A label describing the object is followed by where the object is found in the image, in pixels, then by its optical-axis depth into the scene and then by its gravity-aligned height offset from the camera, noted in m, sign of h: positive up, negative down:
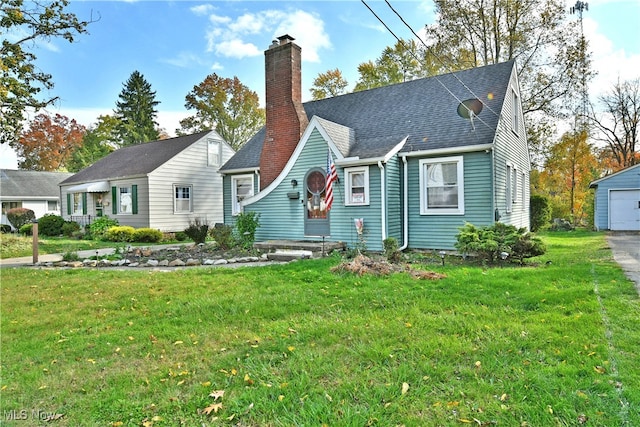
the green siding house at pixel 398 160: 10.30 +1.43
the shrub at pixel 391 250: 8.81 -0.99
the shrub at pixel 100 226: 18.30 -0.62
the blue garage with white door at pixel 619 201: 18.56 +0.22
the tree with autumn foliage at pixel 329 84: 29.16 +9.91
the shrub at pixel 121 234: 16.80 -0.93
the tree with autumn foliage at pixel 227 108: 34.25 +9.56
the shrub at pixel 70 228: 19.67 -0.76
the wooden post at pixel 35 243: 10.23 -0.79
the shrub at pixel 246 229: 11.80 -0.56
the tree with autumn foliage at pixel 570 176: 22.45 +1.88
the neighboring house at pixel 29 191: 27.83 +1.81
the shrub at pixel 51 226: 20.61 -0.63
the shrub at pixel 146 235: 16.77 -1.02
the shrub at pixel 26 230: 20.31 -0.82
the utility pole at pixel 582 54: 18.73 +8.10
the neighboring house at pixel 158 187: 18.86 +1.44
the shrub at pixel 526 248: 7.96 -0.89
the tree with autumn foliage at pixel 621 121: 28.36 +6.54
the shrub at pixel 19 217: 22.47 -0.11
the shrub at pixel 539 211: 17.52 -0.23
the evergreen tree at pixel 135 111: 39.69 +11.04
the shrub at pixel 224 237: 11.88 -0.81
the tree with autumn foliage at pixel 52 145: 41.38 +7.78
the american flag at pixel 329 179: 10.39 +0.86
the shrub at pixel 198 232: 13.30 -0.72
